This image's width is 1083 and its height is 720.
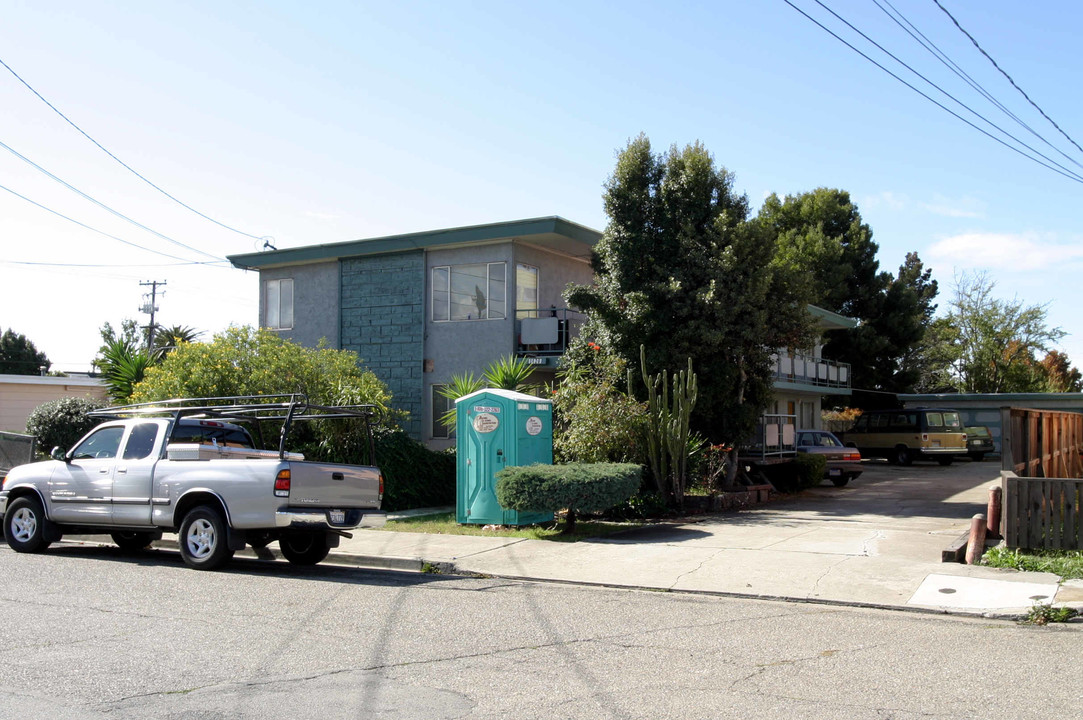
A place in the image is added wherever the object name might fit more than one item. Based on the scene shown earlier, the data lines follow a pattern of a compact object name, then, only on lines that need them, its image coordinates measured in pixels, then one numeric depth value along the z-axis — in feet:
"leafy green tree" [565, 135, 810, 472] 60.59
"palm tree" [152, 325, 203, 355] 107.85
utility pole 196.75
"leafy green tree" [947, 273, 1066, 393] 165.68
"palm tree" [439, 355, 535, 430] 63.16
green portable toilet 47.14
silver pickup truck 34.58
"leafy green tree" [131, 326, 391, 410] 61.98
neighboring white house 92.07
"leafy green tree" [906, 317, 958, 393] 173.19
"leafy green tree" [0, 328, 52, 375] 217.15
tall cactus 52.80
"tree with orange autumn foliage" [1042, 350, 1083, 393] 177.06
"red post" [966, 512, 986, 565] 35.22
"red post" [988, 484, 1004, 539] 37.68
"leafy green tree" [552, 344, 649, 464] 53.83
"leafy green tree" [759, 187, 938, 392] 137.59
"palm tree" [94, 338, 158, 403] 72.69
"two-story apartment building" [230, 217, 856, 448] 73.51
